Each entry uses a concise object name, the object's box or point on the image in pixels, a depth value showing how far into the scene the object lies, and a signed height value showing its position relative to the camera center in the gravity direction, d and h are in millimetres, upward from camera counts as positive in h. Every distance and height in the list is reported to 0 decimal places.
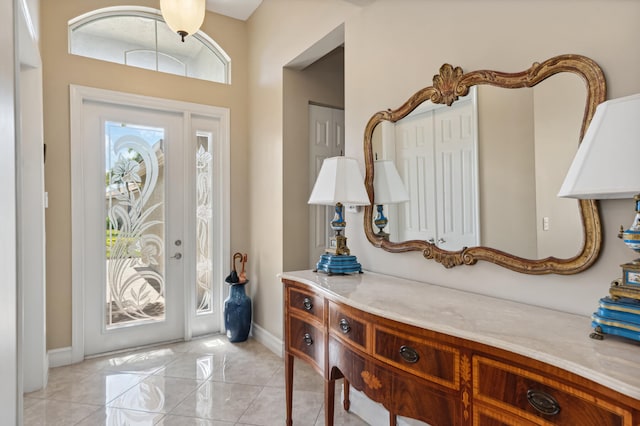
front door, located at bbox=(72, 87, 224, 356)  3109 -107
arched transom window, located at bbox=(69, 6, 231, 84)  3104 +1582
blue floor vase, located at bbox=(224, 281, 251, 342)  3385 -948
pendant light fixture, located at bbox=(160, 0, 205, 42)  2033 +1152
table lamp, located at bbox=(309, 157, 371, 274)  2023 +92
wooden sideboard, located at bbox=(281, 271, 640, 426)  854 -440
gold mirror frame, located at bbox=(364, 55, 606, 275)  1236 +371
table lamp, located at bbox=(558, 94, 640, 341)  916 +91
